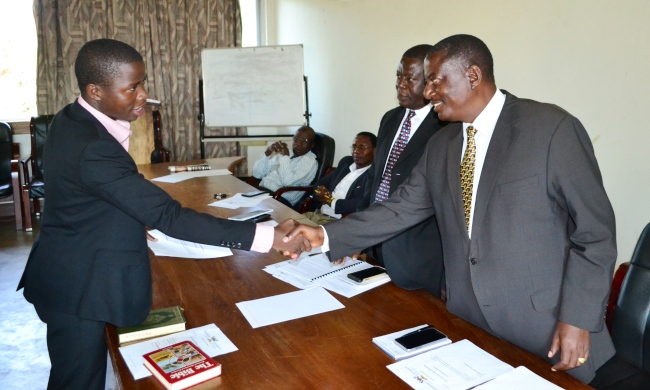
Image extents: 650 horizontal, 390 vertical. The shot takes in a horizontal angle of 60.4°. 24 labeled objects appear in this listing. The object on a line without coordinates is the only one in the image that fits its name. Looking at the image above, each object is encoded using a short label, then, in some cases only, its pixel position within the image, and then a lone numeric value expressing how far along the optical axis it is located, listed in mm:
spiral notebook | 1957
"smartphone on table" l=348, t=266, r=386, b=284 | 1979
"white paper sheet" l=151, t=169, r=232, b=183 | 4418
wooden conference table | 1369
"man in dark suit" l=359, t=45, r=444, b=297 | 2301
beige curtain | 6402
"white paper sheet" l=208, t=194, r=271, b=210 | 3424
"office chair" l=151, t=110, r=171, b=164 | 5871
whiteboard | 6168
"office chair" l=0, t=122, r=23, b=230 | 5793
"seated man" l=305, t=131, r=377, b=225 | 4039
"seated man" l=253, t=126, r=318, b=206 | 5070
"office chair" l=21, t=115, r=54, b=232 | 5836
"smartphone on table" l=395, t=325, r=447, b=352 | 1497
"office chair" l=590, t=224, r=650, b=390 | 1794
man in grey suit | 1502
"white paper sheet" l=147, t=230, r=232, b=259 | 2361
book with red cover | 1329
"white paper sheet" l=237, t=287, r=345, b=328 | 1712
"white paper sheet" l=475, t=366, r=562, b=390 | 1296
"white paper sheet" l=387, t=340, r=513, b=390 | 1336
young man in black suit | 1646
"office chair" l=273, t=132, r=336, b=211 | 5168
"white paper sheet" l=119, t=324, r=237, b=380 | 1455
